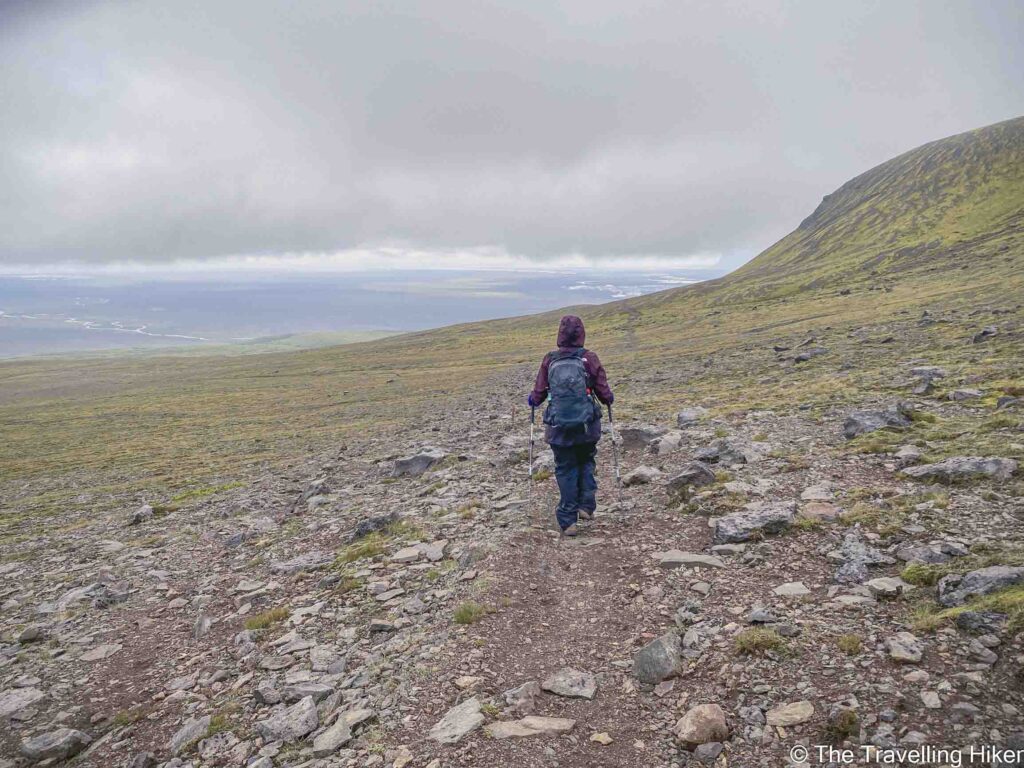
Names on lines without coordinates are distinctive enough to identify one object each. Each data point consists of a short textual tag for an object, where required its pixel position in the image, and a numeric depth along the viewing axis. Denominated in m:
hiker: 11.09
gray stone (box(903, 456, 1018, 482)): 9.81
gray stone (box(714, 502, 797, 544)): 9.74
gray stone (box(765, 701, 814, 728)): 5.50
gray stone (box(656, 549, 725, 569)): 9.18
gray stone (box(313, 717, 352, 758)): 6.27
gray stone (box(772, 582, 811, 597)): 7.73
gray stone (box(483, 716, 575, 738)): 6.01
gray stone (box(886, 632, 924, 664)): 5.83
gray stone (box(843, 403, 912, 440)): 14.09
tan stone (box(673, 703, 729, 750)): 5.59
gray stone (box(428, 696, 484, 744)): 6.07
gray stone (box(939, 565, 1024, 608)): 6.55
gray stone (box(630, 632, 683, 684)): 6.73
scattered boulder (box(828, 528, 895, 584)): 7.83
